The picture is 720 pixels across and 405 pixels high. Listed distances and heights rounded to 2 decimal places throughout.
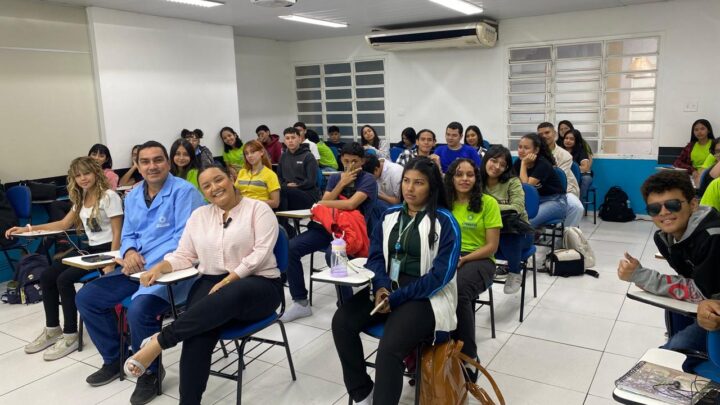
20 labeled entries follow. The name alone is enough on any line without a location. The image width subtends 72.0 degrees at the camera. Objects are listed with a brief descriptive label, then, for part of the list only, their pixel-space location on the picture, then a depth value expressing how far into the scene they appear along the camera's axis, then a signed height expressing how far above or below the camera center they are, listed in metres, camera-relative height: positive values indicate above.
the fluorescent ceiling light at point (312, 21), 6.97 +1.53
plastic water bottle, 2.56 -0.73
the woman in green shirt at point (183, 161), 4.43 -0.27
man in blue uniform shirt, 2.94 -0.69
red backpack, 3.44 -0.72
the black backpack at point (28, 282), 4.46 -1.31
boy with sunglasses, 1.91 -0.53
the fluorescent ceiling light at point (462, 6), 6.12 +1.47
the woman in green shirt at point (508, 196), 3.53 -0.55
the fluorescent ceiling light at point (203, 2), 5.71 +1.47
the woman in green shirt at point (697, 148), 6.25 -0.44
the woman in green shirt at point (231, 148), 7.53 -0.29
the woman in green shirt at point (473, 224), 2.91 -0.63
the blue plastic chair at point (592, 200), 6.80 -1.15
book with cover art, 1.46 -0.82
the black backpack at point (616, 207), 6.75 -1.25
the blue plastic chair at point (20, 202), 5.02 -0.67
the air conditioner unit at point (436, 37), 7.22 +1.28
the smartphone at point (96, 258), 3.00 -0.76
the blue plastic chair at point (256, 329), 2.49 -1.01
